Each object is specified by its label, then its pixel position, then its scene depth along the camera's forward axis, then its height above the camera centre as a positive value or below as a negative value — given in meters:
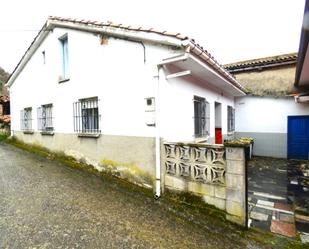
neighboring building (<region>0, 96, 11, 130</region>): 15.23 +0.68
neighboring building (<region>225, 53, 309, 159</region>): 10.42 +0.38
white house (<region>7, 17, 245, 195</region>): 5.04 +0.83
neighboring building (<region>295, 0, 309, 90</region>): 3.52 +1.57
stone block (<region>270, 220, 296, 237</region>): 3.67 -2.11
